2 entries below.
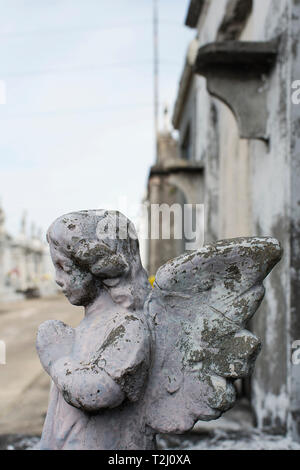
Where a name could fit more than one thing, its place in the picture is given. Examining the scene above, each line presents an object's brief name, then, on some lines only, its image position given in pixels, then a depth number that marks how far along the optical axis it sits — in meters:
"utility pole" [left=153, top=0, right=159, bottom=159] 8.62
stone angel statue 0.81
